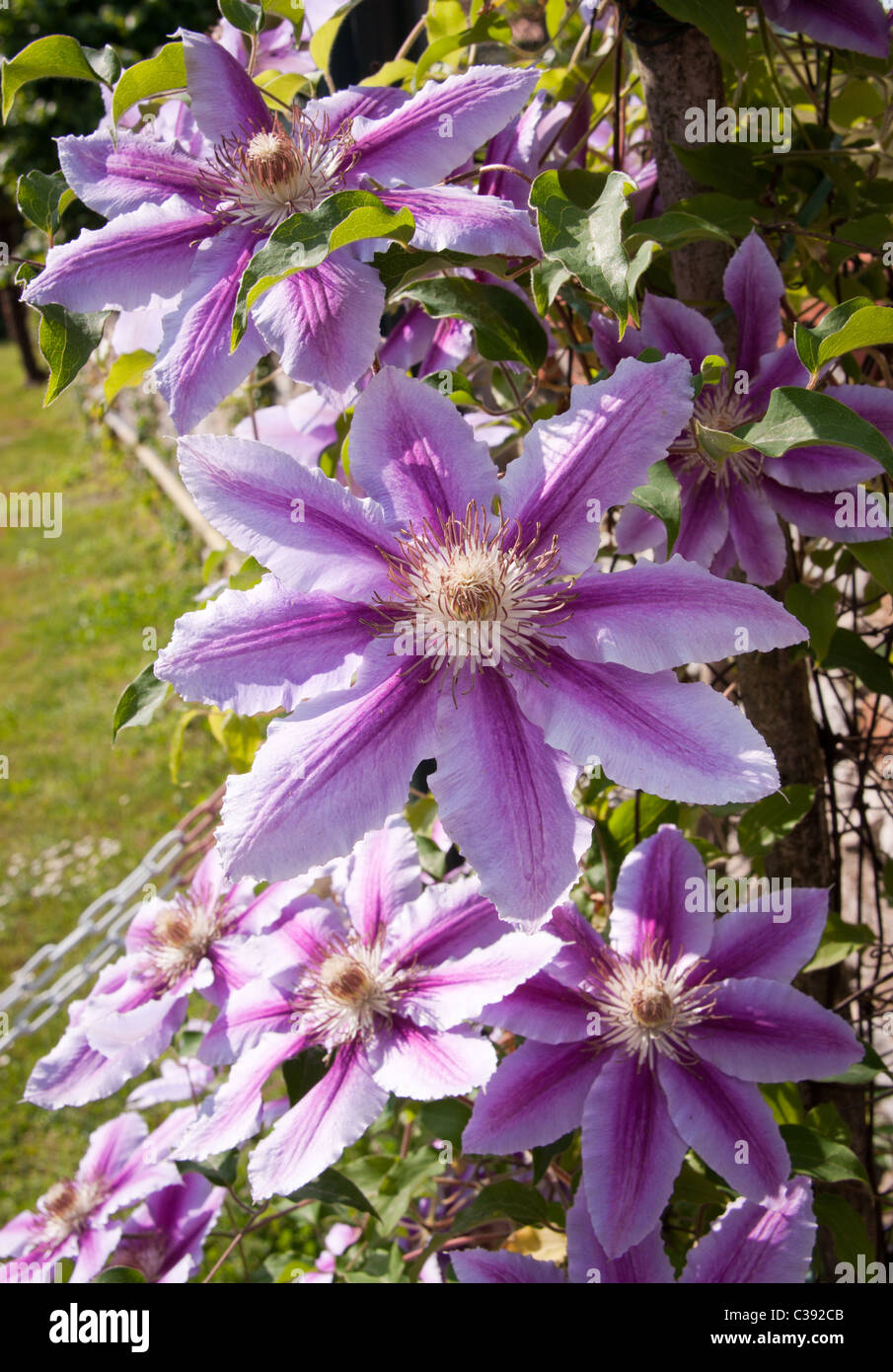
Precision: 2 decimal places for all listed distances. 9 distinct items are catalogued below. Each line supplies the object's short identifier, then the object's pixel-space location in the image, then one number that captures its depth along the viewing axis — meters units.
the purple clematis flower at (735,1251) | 0.78
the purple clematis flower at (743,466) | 0.75
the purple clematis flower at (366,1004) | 0.78
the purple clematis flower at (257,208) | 0.63
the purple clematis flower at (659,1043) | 0.77
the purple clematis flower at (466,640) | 0.58
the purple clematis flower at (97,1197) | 1.09
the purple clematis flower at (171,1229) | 1.12
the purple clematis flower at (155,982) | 0.97
